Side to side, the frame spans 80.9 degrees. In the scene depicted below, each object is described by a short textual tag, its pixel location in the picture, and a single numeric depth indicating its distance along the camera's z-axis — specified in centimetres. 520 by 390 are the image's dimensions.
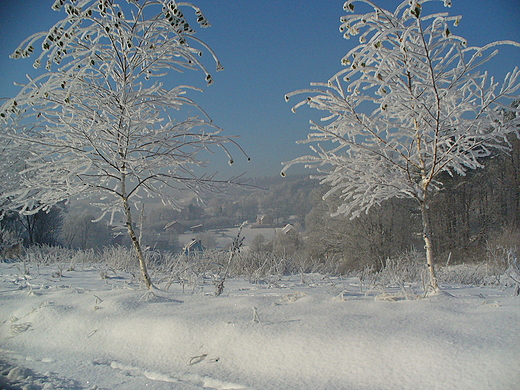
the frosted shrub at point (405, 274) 617
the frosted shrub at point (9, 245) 1181
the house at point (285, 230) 4022
